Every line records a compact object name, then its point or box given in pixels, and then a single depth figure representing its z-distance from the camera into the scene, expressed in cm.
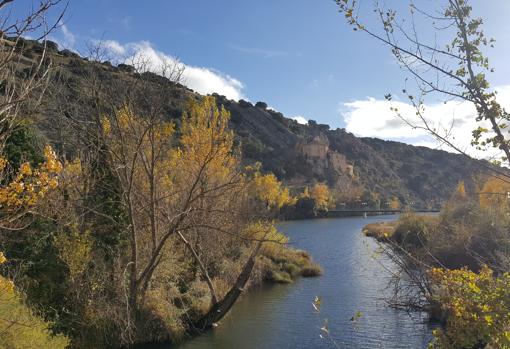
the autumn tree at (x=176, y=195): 1551
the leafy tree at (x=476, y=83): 500
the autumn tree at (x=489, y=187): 4448
